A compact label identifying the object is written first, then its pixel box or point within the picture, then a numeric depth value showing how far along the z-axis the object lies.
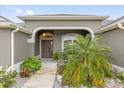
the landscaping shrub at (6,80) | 3.36
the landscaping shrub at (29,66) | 4.50
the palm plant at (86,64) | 3.54
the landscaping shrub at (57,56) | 5.90
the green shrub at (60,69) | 4.70
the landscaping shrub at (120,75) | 3.84
